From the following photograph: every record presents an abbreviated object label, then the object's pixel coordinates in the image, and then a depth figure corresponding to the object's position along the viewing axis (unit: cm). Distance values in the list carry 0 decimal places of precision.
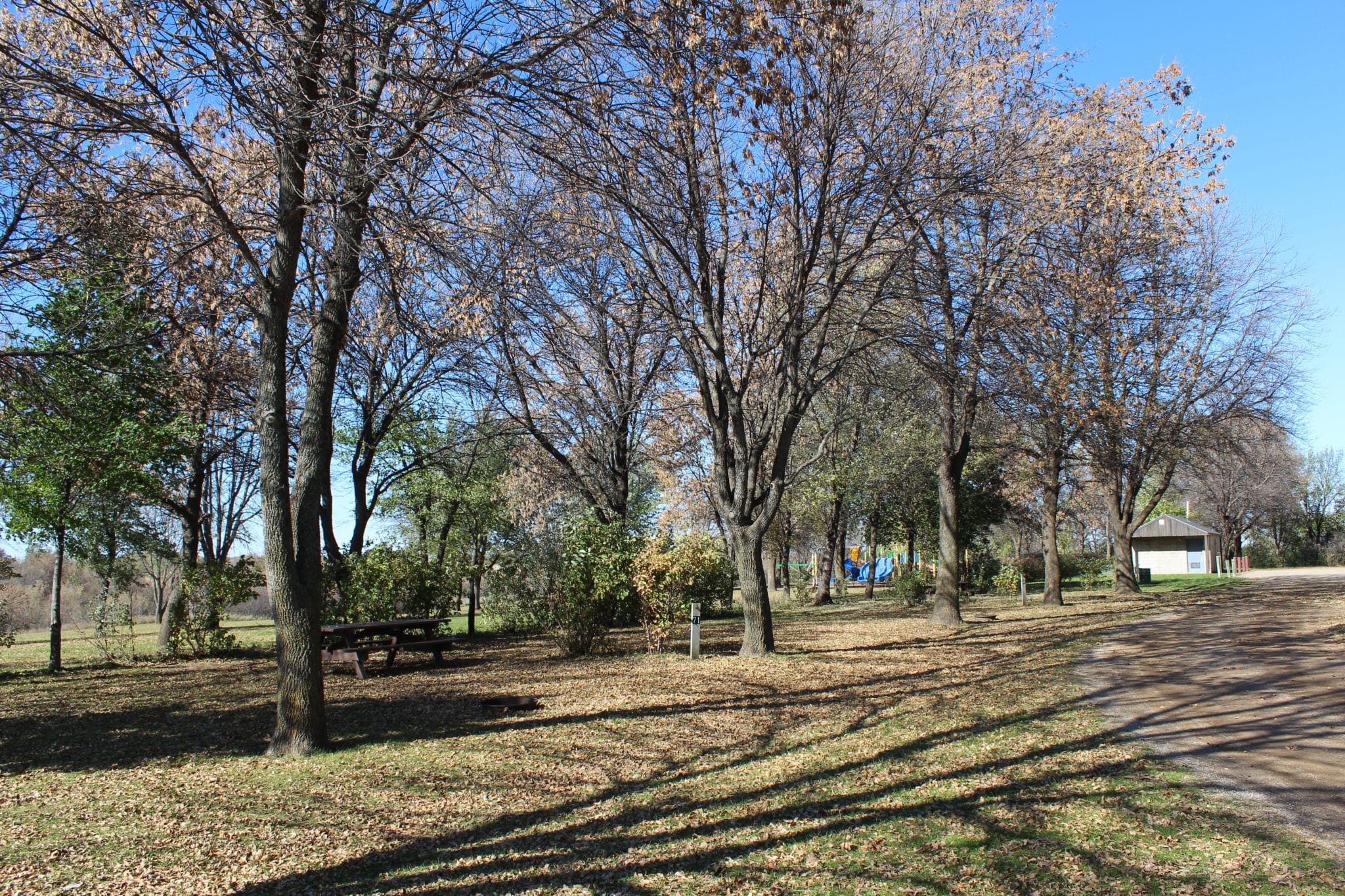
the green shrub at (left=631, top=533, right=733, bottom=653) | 1286
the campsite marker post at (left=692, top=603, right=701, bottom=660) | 1208
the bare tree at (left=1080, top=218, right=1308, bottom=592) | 1708
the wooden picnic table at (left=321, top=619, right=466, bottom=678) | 1131
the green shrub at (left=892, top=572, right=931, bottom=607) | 2439
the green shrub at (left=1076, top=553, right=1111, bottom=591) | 3139
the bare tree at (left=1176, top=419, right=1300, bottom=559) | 2406
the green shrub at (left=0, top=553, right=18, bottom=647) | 1225
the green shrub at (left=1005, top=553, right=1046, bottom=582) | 3460
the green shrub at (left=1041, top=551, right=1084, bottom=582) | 3934
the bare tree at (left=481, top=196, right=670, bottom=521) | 795
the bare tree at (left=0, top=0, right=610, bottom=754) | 551
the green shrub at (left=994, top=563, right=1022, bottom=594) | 2900
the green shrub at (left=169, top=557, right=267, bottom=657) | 1423
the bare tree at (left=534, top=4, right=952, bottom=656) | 1064
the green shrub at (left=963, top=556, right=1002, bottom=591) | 3136
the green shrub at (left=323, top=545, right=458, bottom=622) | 1437
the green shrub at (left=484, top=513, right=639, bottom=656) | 1309
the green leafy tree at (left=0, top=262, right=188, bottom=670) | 898
